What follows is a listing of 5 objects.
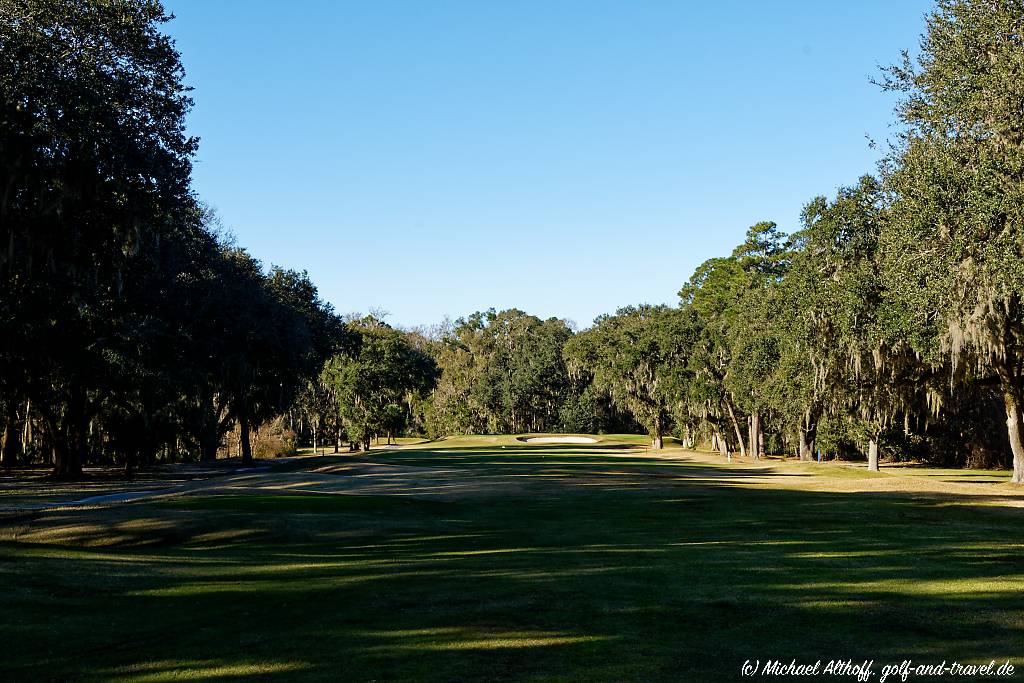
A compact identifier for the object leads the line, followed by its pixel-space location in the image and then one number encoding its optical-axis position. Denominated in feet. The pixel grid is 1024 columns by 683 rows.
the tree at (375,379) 286.46
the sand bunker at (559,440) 322.10
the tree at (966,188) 87.56
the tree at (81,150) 79.56
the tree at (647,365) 255.29
